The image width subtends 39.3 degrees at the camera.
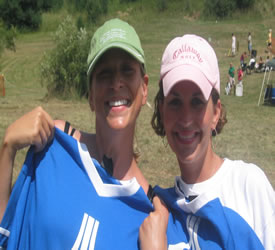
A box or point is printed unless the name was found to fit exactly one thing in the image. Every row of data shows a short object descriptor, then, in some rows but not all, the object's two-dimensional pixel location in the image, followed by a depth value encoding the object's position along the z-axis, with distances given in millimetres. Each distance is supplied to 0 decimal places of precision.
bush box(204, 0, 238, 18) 39219
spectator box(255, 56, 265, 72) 21141
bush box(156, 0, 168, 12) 42950
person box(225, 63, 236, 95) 16528
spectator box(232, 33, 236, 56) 25219
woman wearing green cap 1640
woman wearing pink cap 1722
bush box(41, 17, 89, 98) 13977
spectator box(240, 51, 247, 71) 20828
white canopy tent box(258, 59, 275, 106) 14795
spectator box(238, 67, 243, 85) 17048
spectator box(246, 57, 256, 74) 20844
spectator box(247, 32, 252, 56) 25438
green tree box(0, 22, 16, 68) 20541
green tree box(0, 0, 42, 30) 41375
